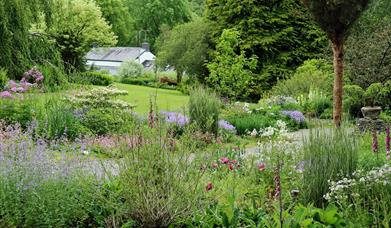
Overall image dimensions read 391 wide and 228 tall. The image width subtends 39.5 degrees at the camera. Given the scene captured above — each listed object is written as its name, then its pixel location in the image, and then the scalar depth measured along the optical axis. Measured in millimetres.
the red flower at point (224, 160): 6004
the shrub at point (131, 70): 40562
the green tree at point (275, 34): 26461
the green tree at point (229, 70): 15164
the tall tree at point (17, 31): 12938
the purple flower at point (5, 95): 10766
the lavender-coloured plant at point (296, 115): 13580
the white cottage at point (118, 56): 54750
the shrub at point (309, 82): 17484
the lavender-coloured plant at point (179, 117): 11198
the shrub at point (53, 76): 12881
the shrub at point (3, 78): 12930
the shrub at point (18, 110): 10305
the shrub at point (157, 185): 4102
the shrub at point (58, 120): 9750
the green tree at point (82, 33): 36219
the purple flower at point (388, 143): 5800
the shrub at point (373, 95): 11939
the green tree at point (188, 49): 28266
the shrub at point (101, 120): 10859
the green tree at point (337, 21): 9686
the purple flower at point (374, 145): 6262
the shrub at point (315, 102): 15485
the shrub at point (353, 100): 13919
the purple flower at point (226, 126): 11530
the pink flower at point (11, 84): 11336
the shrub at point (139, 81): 38209
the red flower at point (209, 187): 4656
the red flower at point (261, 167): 5691
